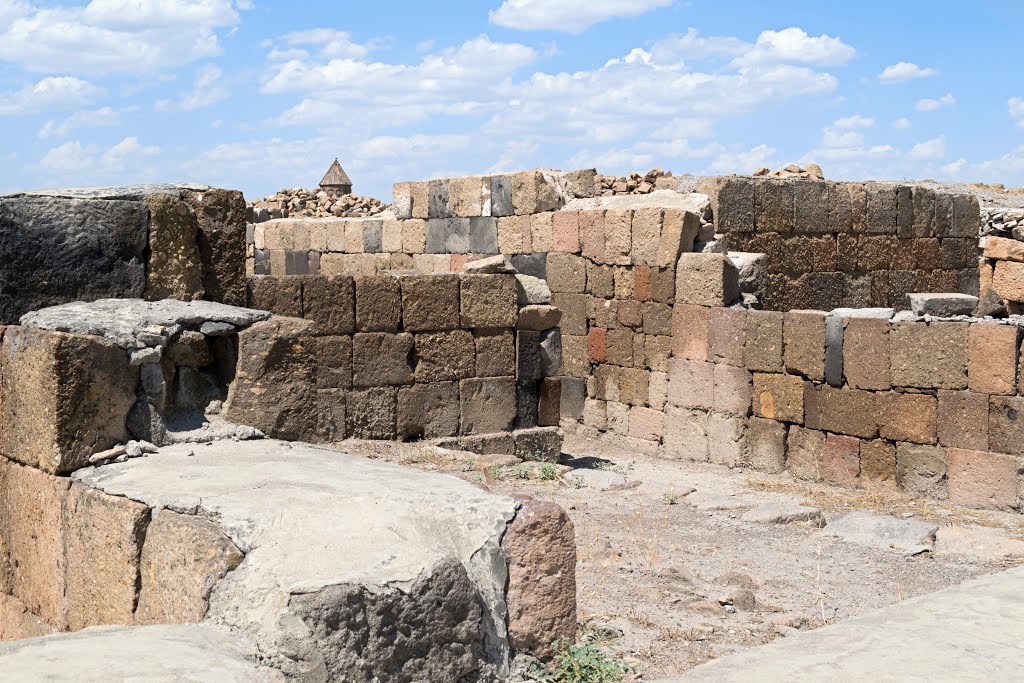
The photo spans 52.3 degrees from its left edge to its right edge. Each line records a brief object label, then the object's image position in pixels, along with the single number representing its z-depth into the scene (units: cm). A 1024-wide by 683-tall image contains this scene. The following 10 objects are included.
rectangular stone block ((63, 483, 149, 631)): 379
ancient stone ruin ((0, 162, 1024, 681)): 328
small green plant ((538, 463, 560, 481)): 884
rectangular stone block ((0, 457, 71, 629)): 445
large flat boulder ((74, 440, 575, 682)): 302
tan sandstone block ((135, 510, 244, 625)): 330
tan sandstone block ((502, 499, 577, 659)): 370
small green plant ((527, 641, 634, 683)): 378
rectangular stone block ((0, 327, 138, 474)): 446
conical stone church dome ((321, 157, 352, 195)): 2778
